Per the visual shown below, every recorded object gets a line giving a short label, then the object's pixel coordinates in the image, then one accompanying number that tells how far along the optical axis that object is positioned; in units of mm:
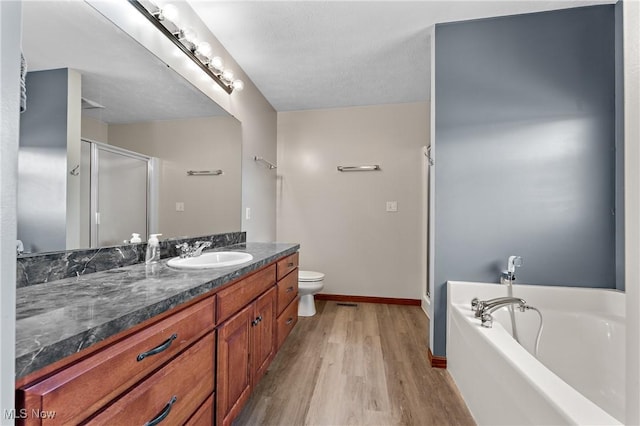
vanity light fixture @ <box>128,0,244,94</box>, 1388
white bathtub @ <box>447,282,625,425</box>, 969
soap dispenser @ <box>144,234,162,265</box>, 1384
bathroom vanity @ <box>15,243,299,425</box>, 516
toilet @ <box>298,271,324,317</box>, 2666
